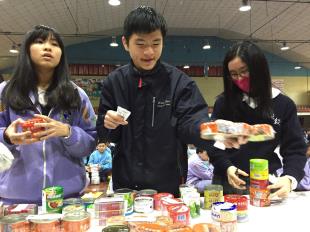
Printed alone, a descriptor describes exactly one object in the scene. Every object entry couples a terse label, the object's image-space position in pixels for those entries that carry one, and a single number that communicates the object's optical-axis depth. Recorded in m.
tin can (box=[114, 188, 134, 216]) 1.51
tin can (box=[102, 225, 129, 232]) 1.24
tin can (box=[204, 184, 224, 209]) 1.62
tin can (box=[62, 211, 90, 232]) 1.30
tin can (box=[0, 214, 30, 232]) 1.25
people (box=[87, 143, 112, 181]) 7.54
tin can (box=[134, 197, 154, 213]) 1.53
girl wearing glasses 1.92
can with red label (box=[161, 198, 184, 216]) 1.46
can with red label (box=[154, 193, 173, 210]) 1.56
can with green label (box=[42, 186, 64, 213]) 1.45
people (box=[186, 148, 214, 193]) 4.83
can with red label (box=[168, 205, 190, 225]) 1.39
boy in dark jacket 1.72
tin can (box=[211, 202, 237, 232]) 1.33
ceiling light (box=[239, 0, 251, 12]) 7.54
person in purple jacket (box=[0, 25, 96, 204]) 1.67
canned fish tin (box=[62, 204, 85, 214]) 1.41
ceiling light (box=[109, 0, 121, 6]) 9.57
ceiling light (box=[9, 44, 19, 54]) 11.27
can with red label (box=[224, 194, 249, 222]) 1.48
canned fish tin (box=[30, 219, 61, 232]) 1.27
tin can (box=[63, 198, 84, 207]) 1.50
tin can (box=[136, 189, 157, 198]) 1.59
